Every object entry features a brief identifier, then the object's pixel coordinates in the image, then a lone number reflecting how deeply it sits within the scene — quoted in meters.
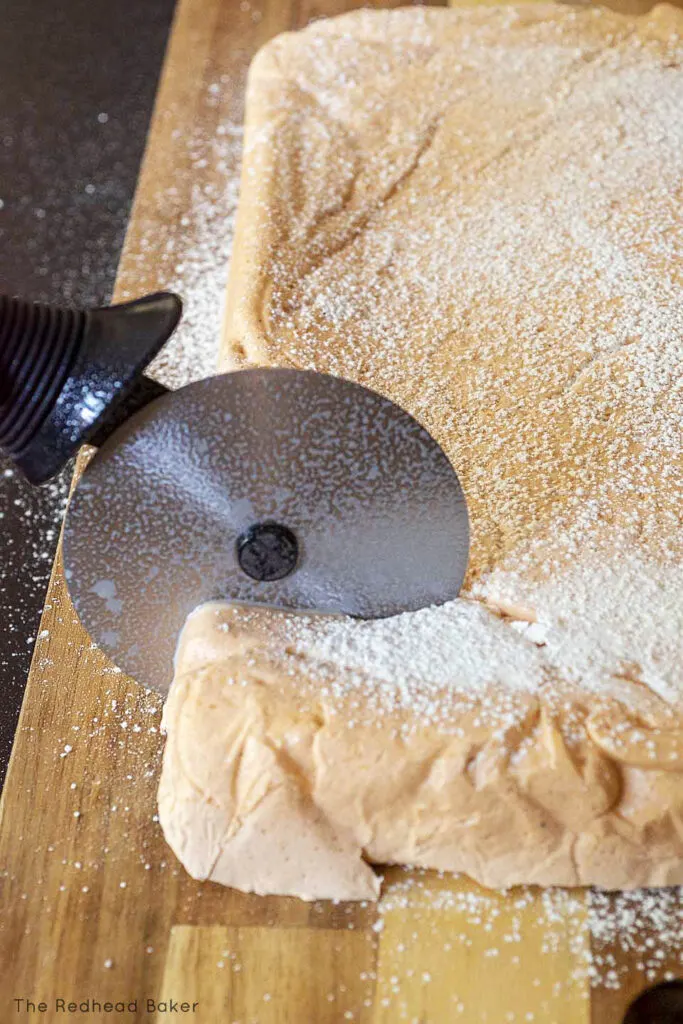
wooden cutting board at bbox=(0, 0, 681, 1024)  0.55
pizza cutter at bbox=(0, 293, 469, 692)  0.56
